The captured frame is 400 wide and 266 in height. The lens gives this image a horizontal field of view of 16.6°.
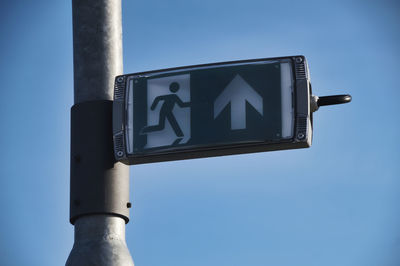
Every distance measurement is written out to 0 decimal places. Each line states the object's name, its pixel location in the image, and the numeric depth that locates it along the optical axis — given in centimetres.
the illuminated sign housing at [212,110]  708
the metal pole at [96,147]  695
